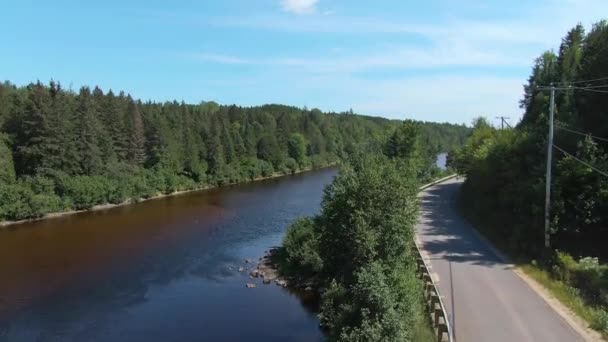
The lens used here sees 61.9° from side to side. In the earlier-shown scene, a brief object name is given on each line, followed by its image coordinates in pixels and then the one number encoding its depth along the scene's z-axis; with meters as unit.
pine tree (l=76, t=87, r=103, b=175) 60.09
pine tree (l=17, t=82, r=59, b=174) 55.78
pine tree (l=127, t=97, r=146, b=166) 70.69
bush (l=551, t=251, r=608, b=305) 18.97
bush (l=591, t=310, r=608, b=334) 15.88
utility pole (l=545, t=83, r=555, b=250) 22.56
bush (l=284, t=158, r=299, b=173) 107.51
